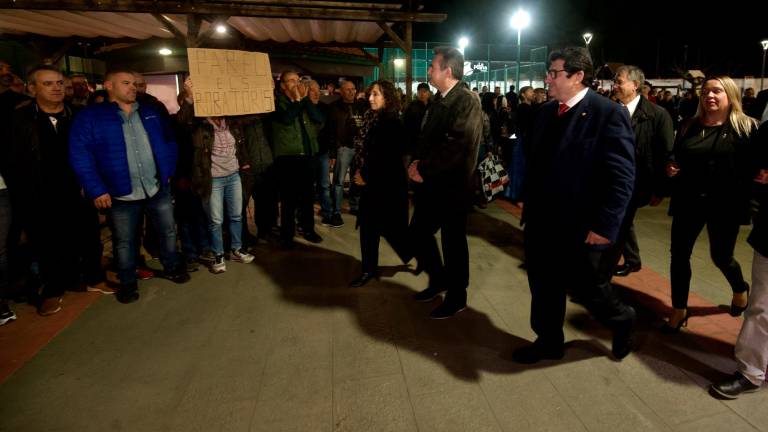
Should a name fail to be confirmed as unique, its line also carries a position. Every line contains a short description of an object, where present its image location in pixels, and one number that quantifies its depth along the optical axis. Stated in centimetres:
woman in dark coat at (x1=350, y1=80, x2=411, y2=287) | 410
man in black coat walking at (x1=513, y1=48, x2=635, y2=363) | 252
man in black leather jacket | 337
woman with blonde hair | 315
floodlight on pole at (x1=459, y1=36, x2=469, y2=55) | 2161
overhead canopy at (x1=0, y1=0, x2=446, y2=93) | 539
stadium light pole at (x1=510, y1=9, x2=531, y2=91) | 1369
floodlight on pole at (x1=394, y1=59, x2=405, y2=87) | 2452
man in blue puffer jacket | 377
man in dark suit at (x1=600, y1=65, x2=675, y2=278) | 381
